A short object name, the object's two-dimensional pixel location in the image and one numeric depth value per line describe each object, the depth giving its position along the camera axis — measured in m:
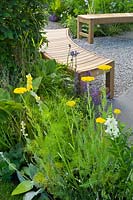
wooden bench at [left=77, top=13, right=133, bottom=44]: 5.90
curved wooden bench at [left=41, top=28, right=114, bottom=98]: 3.48
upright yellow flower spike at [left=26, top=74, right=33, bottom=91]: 2.02
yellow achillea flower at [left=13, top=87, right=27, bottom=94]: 2.03
